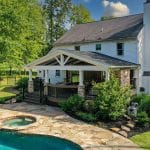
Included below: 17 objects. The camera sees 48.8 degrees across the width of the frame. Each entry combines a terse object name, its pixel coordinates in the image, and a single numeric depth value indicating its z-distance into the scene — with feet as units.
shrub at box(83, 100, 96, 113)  38.69
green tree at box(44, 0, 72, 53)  109.92
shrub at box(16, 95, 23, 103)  52.40
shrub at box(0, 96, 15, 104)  52.10
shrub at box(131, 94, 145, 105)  42.32
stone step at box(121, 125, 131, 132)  33.09
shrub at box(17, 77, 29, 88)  65.73
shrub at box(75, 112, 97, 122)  36.31
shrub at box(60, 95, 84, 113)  40.44
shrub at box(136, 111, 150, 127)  35.33
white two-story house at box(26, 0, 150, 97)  45.80
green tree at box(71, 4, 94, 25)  116.12
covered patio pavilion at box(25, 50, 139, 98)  43.51
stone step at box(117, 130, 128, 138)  31.28
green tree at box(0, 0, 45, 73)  70.41
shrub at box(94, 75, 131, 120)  36.02
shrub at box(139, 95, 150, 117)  38.51
